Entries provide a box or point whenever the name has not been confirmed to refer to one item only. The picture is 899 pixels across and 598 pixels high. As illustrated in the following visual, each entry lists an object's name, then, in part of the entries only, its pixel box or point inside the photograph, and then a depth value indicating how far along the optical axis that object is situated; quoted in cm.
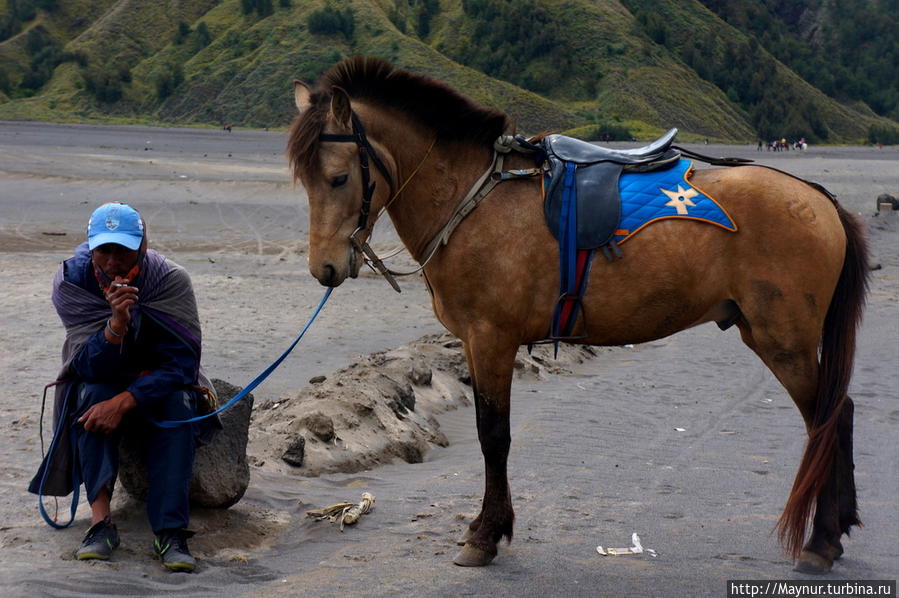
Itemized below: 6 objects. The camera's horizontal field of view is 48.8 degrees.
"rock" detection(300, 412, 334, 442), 680
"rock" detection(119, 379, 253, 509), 519
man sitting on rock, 473
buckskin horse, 494
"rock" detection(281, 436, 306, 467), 641
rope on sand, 555
